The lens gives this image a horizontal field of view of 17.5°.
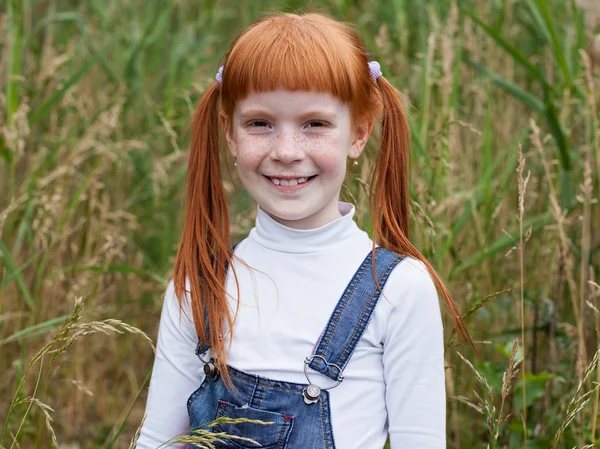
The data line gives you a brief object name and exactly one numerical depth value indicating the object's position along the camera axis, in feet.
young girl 5.88
